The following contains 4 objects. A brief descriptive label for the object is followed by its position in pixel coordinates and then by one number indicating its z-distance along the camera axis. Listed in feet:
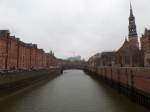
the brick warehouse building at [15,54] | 128.67
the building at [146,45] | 128.04
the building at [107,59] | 225.15
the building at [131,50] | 153.97
